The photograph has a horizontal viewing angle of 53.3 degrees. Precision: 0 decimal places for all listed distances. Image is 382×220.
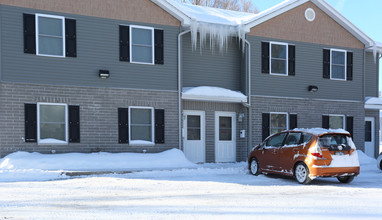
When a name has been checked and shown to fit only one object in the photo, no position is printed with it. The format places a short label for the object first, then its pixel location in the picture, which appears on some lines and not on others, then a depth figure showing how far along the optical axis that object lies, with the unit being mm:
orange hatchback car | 10078
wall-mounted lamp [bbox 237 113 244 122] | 16469
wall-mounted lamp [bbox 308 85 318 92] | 17391
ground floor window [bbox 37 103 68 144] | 13133
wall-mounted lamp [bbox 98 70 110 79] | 13828
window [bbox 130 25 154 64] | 14578
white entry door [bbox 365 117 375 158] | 19438
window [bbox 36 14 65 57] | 13201
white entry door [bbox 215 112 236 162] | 16312
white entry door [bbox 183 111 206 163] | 15773
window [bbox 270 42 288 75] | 16969
